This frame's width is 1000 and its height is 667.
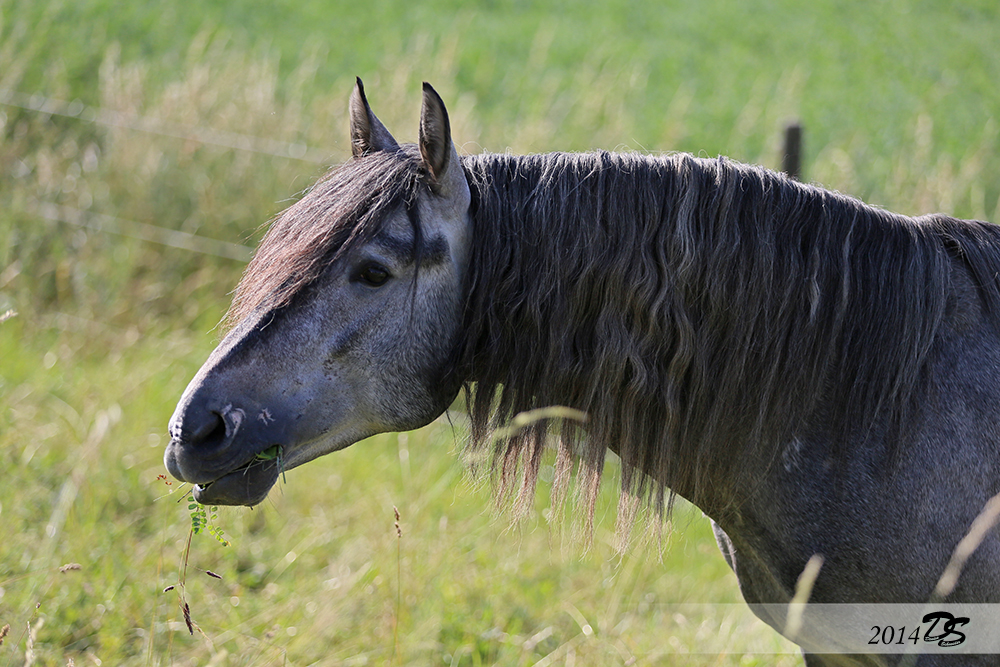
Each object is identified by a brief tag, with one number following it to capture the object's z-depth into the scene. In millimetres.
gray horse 3783
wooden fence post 10352
